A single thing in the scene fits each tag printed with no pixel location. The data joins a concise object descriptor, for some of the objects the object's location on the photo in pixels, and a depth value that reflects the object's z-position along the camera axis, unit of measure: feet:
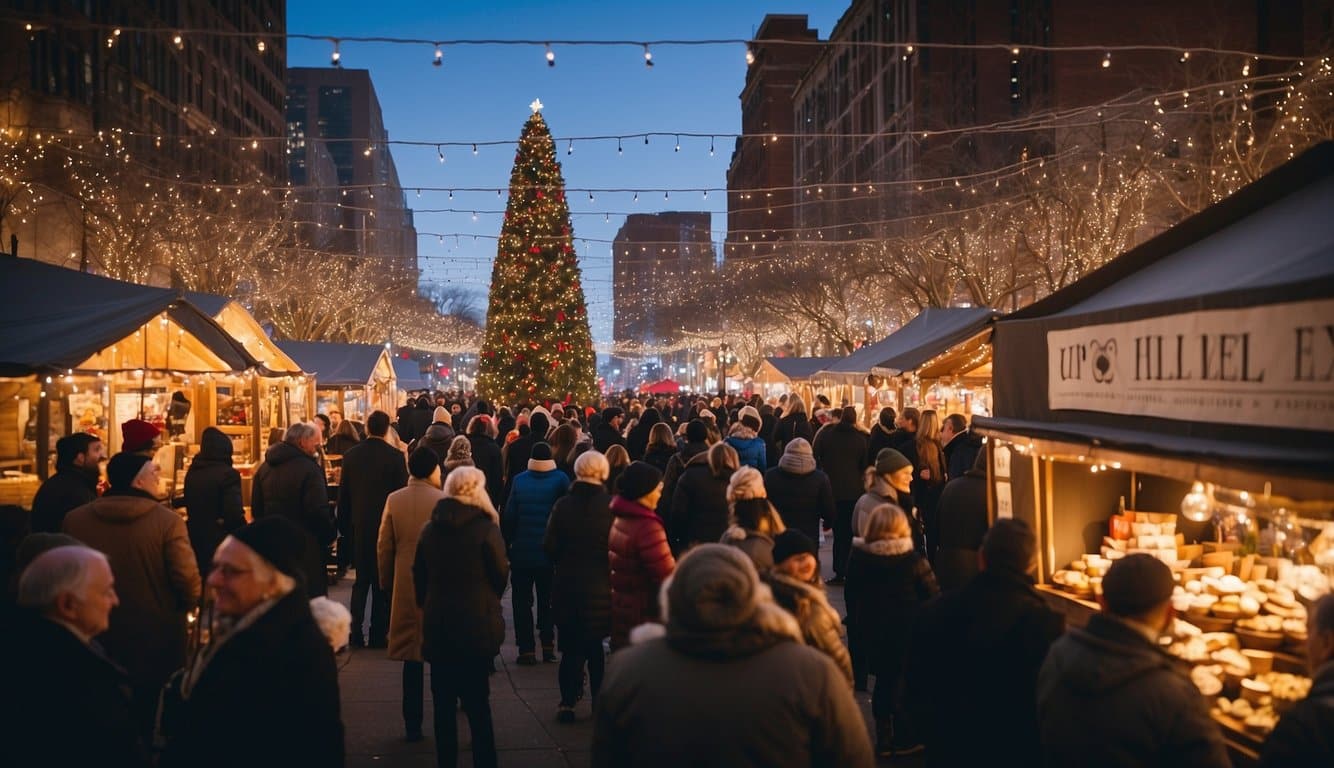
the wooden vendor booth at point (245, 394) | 54.39
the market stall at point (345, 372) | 94.22
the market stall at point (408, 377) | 160.01
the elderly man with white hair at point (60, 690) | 11.49
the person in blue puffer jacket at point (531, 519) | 28.43
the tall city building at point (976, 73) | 152.59
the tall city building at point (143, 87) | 110.93
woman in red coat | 22.88
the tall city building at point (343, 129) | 427.33
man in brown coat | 20.02
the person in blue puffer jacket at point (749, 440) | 40.45
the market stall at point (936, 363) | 51.92
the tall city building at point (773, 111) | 423.23
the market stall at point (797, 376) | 114.01
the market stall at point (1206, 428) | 14.52
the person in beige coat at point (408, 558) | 23.13
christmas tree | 124.47
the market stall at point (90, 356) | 33.63
